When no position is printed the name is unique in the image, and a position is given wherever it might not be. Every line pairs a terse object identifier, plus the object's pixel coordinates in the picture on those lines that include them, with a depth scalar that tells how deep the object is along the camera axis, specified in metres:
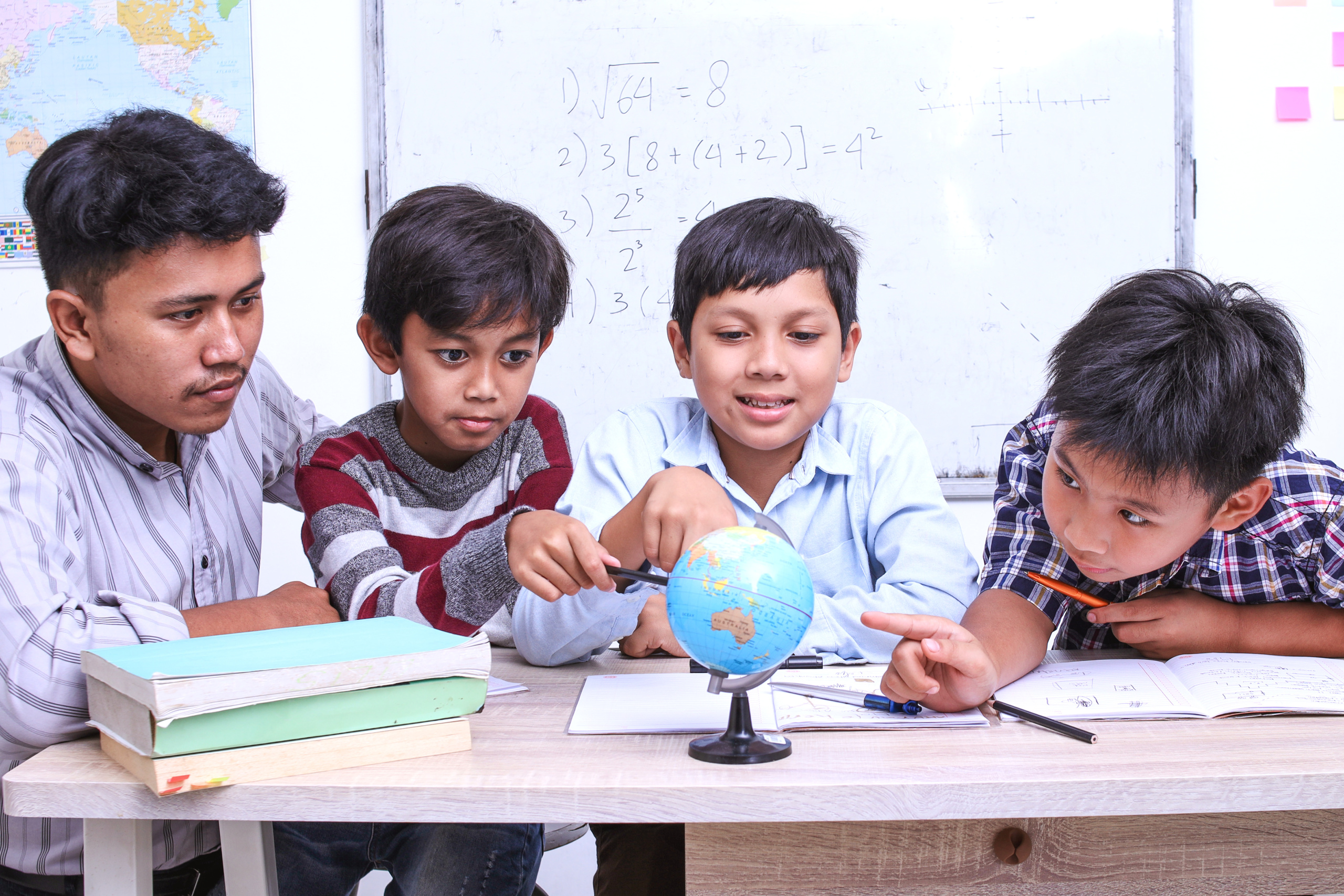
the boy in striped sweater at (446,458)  1.27
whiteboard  2.74
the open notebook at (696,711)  0.97
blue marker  1.03
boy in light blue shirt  1.38
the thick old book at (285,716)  0.81
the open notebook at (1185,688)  1.02
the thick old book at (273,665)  0.80
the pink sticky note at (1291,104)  2.75
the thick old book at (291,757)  0.80
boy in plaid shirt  1.06
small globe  0.85
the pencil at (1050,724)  0.92
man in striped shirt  1.19
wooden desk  0.81
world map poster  2.81
